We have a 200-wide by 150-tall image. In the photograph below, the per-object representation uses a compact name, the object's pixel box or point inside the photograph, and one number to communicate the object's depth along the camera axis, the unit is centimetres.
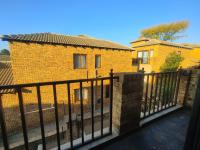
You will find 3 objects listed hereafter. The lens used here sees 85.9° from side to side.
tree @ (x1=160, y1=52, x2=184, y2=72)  1084
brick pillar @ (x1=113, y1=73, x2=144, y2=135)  170
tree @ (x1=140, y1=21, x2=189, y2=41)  1874
